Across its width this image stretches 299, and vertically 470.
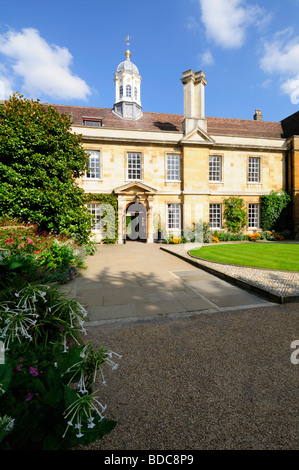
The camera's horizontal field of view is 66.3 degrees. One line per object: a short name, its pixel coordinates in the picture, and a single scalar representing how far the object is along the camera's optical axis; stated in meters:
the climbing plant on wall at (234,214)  18.11
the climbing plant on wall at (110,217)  16.38
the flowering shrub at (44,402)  1.36
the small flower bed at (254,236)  17.47
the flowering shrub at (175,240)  16.28
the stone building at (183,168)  16.58
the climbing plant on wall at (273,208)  18.38
